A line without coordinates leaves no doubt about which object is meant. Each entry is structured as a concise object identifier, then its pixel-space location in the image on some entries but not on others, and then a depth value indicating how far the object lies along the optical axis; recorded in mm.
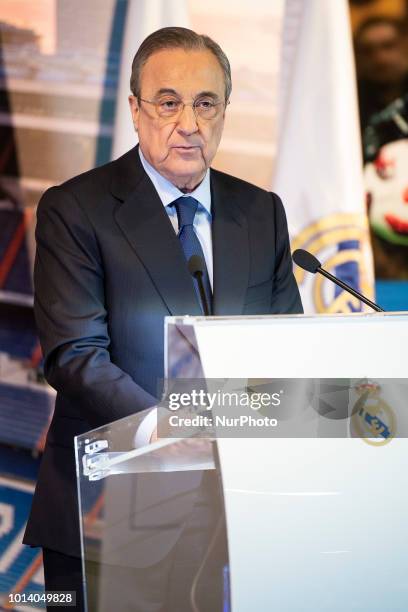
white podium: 3198
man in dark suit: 3510
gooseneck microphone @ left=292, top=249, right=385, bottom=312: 3434
